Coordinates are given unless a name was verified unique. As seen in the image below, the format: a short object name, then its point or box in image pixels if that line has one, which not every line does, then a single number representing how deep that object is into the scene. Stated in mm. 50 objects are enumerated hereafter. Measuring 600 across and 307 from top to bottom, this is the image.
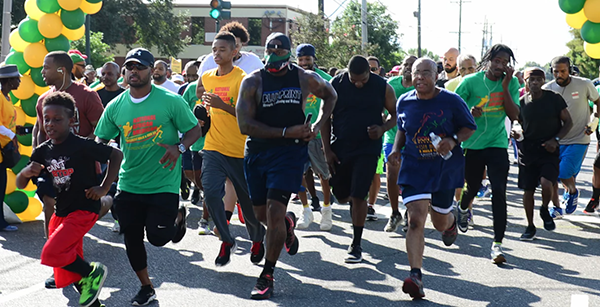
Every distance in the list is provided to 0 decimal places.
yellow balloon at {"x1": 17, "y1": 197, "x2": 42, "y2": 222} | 9312
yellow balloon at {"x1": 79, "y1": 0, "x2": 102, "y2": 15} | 9469
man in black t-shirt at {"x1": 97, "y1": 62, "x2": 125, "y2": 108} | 9055
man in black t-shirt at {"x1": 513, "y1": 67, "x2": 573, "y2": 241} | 8602
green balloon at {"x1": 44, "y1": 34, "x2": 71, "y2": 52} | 9516
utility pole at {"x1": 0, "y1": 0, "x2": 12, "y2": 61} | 14270
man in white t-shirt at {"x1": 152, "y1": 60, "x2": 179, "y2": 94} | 11653
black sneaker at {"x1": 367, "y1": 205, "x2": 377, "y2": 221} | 9820
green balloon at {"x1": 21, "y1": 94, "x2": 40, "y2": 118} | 9523
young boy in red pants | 5418
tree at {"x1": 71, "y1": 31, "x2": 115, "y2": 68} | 36941
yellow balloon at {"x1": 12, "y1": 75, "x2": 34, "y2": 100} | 9375
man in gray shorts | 9127
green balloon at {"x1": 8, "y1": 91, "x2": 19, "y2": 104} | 9414
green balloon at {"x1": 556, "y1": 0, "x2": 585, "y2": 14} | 9547
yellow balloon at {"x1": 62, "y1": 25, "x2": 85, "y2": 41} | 9547
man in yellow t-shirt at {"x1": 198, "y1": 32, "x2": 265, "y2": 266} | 6941
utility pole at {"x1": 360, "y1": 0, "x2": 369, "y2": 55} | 30606
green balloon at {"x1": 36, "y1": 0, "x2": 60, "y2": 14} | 9281
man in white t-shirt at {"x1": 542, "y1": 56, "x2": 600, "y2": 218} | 9555
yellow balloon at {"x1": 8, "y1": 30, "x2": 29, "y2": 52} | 9477
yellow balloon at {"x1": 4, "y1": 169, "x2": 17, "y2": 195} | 9156
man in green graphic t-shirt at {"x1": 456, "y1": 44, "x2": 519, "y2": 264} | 7266
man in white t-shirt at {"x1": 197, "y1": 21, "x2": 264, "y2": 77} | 7871
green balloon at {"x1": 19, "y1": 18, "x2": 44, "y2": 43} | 9422
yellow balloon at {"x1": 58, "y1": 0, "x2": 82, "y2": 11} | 9234
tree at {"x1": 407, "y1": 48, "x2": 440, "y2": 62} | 102250
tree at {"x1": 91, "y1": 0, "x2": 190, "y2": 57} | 49781
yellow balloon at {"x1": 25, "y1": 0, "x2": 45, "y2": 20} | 9511
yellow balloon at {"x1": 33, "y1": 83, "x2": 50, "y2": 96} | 9547
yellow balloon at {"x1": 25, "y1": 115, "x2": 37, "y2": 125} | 9648
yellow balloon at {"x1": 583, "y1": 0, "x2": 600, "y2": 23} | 9266
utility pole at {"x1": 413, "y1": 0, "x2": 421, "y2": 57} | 54888
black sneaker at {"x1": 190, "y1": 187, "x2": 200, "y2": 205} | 11305
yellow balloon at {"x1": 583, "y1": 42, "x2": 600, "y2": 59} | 9750
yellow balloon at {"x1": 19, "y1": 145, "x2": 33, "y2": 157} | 9508
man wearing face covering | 5980
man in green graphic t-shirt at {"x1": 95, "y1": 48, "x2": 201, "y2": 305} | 5703
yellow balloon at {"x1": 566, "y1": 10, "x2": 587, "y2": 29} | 9781
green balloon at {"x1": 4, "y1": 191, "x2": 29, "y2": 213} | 9156
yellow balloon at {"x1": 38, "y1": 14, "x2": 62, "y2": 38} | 9352
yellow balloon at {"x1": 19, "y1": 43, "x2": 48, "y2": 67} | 9391
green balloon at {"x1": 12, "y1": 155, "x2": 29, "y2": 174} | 9345
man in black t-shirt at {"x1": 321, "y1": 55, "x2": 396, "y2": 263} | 7488
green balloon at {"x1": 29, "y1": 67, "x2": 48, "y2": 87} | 9453
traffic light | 15188
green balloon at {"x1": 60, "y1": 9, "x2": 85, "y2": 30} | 9328
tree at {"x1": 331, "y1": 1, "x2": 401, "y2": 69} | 59812
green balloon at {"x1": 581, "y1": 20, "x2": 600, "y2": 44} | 9531
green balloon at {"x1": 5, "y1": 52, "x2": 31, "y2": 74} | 9461
